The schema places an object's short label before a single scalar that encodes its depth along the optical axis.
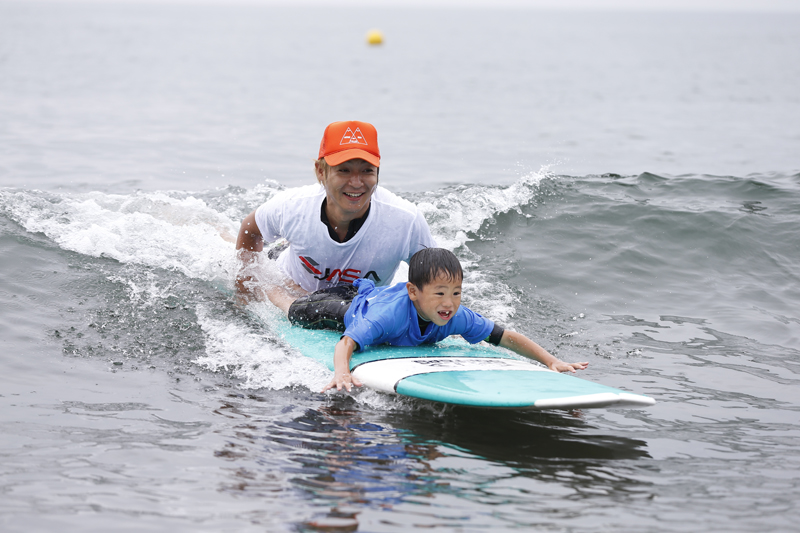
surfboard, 7.91
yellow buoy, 84.72
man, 9.48
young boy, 8.66
